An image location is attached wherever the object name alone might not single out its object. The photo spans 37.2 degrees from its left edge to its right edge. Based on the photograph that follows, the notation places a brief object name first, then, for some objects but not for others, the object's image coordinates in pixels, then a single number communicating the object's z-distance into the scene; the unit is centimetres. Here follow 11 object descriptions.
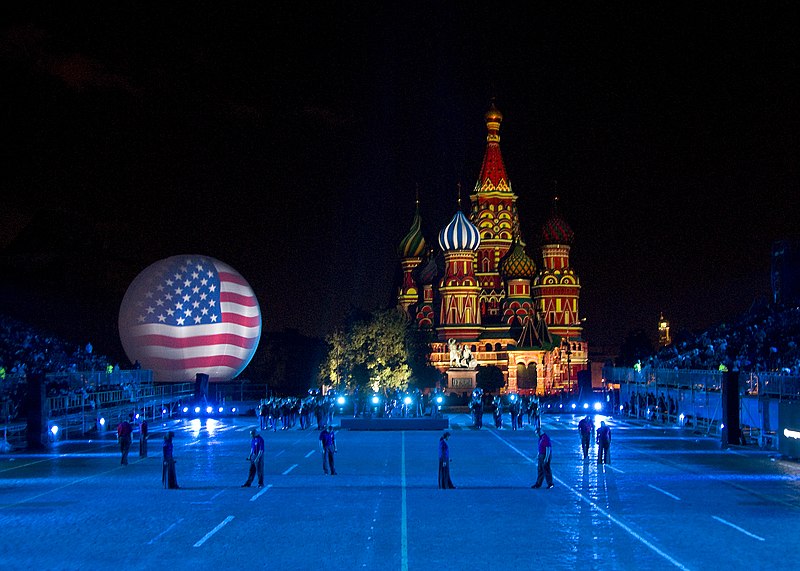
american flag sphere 8181
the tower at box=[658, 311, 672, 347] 19138
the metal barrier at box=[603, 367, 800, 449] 4284
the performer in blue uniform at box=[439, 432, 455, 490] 2788
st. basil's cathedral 12594
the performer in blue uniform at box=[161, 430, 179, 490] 2839
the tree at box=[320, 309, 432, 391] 9369
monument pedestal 11368
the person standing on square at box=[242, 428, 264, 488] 2822
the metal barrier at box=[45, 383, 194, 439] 4847
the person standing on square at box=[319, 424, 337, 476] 3158
